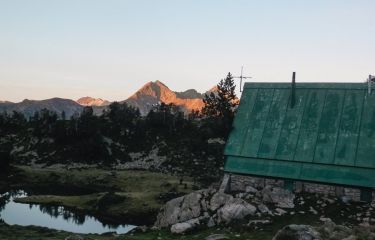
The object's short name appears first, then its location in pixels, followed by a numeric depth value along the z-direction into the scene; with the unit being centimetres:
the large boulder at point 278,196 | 3397
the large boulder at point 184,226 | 3256
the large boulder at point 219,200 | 3450
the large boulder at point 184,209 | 3475
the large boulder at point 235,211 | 3277
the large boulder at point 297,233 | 2559
